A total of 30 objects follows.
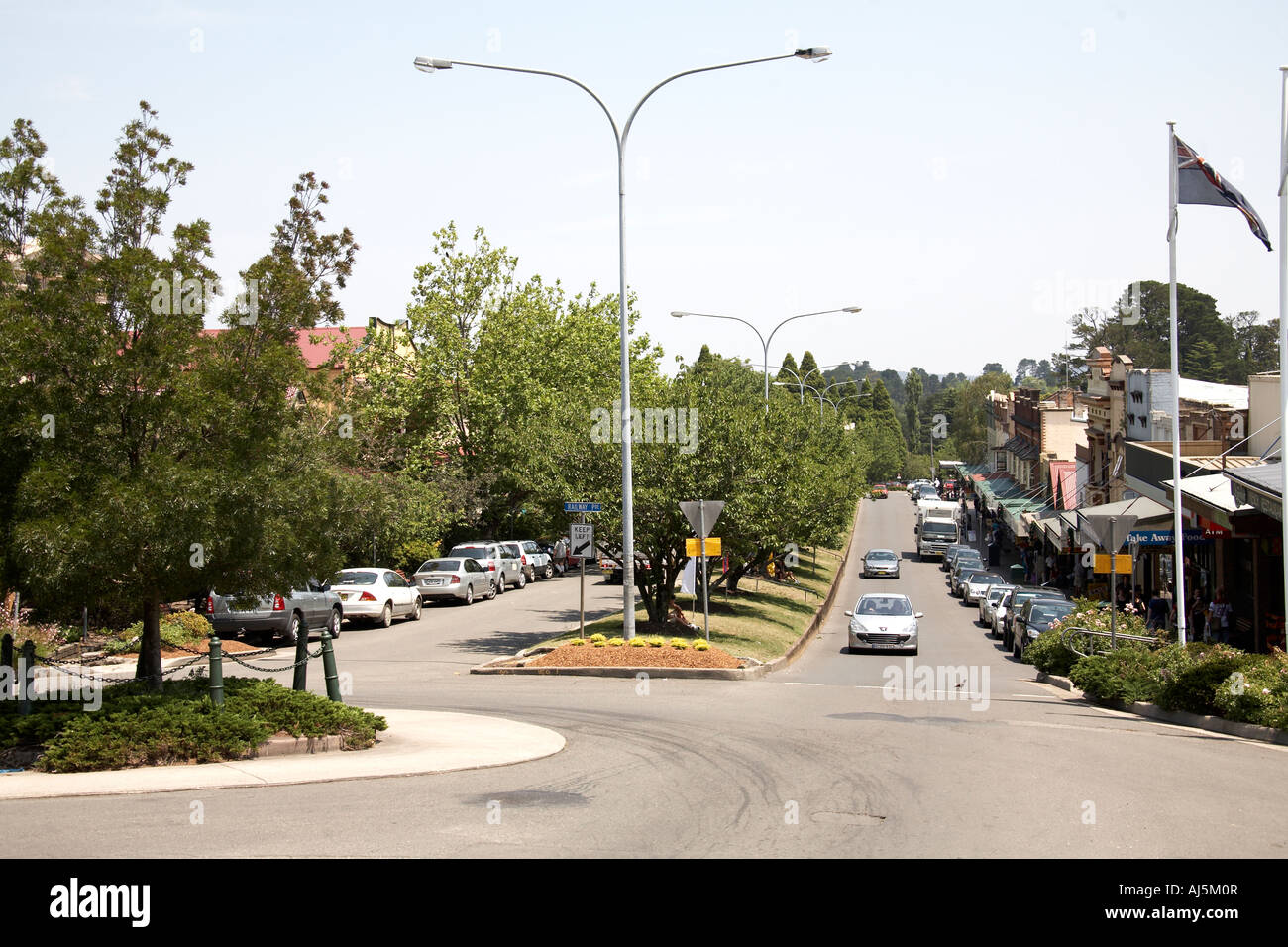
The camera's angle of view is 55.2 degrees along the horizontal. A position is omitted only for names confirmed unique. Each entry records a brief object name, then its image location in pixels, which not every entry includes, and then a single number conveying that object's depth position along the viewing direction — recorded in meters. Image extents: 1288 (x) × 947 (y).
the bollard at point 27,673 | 12.15
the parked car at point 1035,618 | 28.53
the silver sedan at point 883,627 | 29.31
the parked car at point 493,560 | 40.19
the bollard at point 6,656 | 12.51
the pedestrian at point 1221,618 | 28.95
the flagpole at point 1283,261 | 17.27
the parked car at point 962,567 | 51.81
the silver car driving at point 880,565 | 58.34
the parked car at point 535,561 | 46.62
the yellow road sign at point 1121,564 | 20.71
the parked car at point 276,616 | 25.25
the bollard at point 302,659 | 14.29
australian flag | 19.08
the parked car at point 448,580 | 36.59
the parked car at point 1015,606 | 31.50
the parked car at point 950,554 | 59.79
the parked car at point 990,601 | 37.81
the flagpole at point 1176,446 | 20.42
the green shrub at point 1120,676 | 17.64
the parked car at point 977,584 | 46.19
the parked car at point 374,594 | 30.58
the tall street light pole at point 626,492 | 22.27
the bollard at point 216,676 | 11.98
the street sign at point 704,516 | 21.83
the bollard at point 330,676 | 14.09
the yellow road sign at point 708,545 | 22.17
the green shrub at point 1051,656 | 22.20
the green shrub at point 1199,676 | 15.79
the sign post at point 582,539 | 22.19
